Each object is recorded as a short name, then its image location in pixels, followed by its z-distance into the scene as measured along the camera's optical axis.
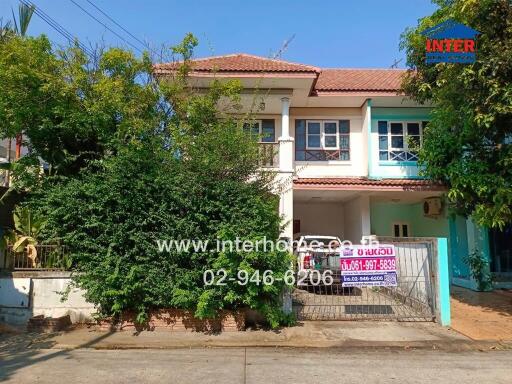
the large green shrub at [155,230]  7.66
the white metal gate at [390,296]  8.72
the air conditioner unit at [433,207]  14.38
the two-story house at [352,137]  12.45
